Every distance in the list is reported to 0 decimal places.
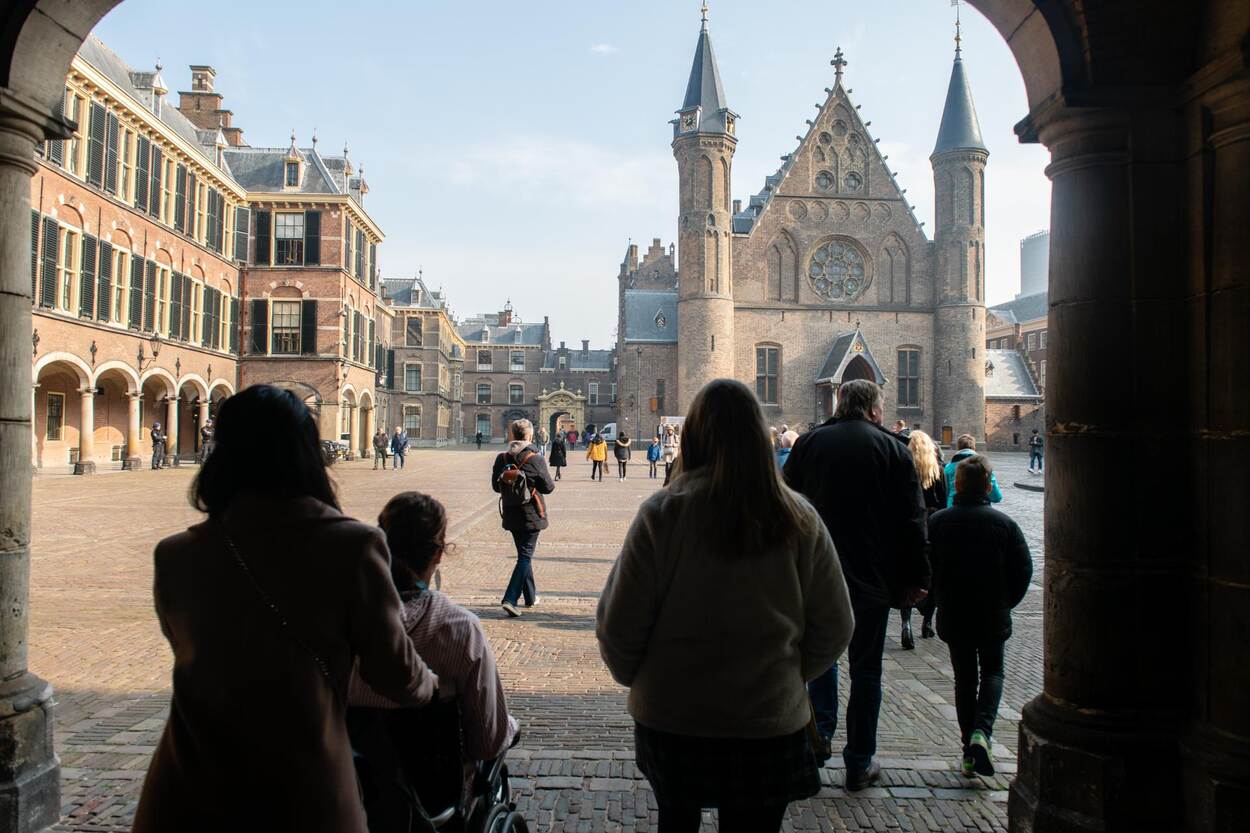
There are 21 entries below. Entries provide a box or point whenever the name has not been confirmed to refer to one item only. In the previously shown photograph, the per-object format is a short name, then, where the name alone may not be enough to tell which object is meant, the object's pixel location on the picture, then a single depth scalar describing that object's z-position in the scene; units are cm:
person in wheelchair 220
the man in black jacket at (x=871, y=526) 408
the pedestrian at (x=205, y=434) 2609
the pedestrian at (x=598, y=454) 2519
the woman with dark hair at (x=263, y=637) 180
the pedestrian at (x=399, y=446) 2989
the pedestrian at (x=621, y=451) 2488
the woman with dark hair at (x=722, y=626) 226
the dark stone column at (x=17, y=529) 336
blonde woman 657
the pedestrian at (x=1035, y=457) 2678
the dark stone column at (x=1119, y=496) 331
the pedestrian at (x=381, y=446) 2973
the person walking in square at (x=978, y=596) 427
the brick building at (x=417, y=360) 6334
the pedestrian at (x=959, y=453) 692
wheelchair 215
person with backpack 748
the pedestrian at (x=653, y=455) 2553
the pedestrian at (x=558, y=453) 2369
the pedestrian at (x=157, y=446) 2636
